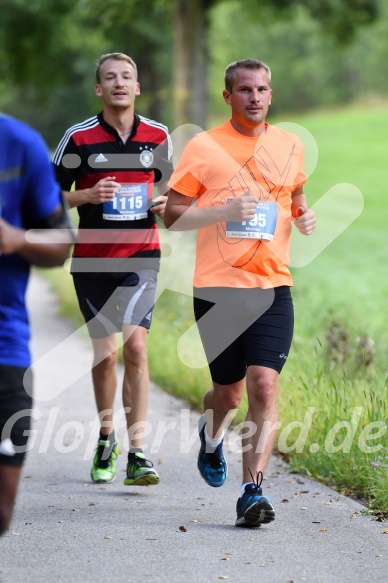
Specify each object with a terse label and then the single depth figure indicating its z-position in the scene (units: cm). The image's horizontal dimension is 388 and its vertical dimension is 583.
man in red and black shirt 1294
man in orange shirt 1108
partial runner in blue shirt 766
